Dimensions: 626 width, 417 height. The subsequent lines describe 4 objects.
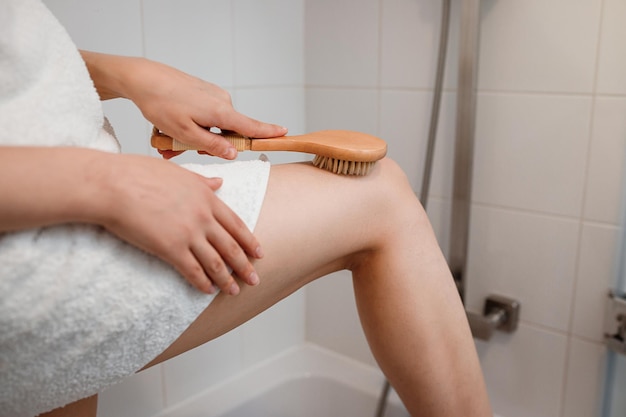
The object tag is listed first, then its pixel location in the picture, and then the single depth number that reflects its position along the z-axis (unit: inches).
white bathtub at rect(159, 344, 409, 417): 45.2
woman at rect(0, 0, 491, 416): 16.7
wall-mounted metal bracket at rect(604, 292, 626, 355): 36.7
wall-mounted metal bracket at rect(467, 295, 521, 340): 41.6
